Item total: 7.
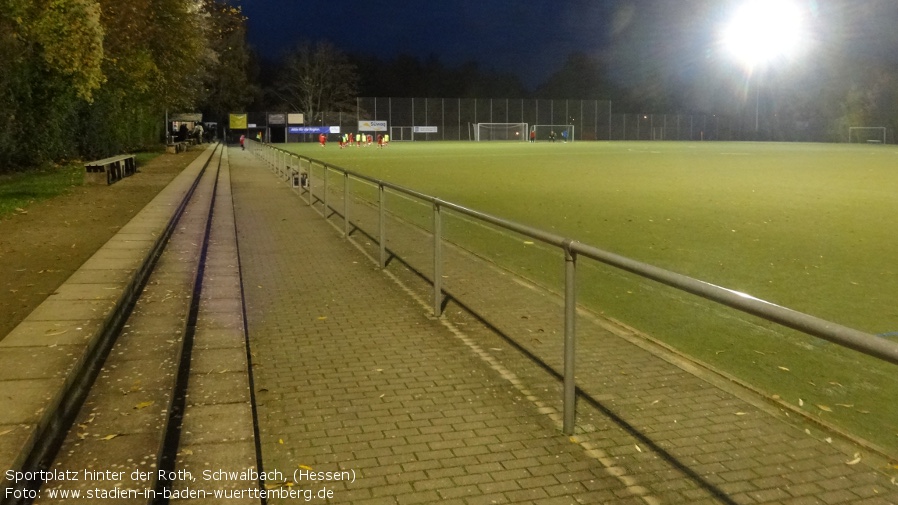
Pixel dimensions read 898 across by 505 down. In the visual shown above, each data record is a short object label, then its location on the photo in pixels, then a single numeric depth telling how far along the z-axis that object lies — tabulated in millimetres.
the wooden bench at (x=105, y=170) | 20891
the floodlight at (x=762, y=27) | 62781
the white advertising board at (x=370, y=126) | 99500
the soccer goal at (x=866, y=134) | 75875
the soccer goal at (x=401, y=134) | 99119
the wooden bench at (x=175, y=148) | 46094
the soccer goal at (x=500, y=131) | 98375
